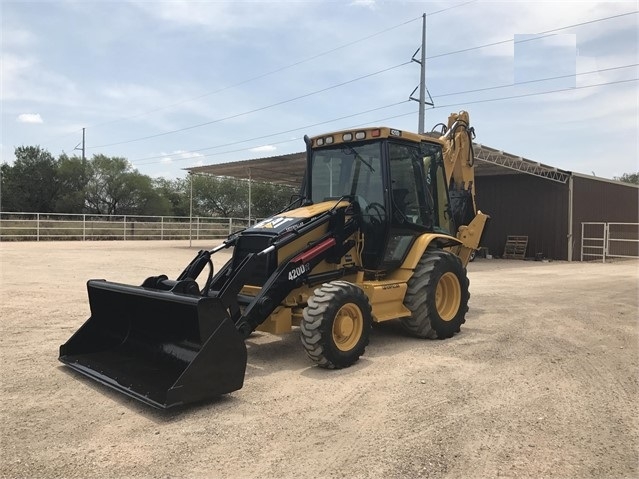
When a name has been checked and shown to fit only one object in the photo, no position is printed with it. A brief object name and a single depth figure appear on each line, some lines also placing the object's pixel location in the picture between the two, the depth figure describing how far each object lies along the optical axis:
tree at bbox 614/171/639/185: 70.19
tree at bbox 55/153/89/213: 42.75
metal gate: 21.85
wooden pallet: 22.69
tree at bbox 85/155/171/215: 44.41
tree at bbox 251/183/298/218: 55.00
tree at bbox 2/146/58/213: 42.31
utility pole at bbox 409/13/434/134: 21.91
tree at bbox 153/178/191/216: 57.44
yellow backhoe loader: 4.38
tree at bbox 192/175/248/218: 59.00
